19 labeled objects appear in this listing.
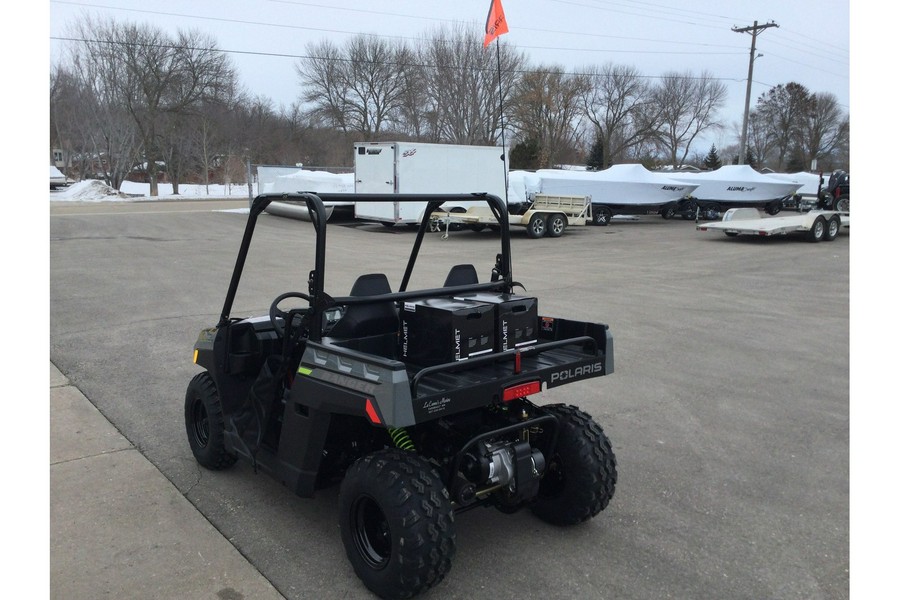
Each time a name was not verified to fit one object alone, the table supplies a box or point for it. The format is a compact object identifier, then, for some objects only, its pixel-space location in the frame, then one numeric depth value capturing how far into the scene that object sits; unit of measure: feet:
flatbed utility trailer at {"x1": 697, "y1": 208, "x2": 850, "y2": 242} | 60.13
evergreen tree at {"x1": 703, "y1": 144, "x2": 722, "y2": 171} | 193.62
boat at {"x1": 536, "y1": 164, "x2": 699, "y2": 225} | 80.07
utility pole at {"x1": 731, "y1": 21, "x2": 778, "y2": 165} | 123.44
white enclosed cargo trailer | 68.49
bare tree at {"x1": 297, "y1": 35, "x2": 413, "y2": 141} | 152.15
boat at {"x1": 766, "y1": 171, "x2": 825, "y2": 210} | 101.65
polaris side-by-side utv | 9.58
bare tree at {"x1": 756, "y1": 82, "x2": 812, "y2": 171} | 195.62
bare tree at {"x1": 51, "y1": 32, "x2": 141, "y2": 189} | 127.85
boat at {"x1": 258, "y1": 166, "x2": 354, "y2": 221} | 82.17
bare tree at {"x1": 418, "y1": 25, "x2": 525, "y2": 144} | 134.30
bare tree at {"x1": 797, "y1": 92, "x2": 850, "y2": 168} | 193.36
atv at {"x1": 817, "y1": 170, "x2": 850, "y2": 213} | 80.69
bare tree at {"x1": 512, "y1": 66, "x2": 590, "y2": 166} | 140.05
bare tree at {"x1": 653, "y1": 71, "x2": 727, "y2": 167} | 192.75
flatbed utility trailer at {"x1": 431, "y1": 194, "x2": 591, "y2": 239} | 65.67
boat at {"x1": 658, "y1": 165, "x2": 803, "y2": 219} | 90.43
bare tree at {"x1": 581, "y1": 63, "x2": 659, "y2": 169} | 181.06
